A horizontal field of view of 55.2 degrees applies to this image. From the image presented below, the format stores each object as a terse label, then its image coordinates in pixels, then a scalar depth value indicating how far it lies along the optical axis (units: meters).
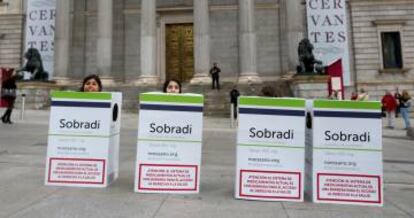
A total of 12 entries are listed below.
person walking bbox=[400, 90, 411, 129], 19.61
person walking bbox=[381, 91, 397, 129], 21.21
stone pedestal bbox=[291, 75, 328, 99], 24.19
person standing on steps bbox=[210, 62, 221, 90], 26.22
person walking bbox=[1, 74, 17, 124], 17.53
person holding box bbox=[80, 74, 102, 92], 6.79
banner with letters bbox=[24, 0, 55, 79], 31.42
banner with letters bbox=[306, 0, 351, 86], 30.27
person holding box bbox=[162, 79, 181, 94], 6.55
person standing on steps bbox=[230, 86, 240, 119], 21.54
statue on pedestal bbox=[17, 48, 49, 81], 27.00
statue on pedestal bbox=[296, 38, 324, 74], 24.17
